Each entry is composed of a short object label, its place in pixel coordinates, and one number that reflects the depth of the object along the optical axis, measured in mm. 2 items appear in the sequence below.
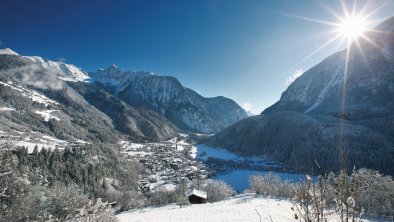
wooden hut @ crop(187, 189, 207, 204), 66500
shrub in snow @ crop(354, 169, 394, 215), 43916
